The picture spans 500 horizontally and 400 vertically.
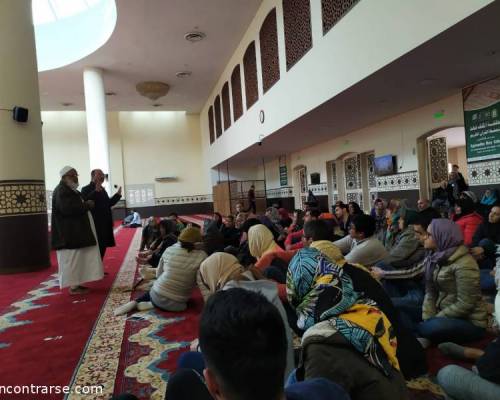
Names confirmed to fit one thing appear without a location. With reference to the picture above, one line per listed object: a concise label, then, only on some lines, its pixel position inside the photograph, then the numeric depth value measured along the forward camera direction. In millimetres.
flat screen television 7398
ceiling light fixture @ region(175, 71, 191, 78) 11627
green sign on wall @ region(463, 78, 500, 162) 5141
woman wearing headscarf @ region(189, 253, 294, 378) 1972
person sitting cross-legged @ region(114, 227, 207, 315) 3027
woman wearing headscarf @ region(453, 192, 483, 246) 4234
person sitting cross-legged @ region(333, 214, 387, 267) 3000
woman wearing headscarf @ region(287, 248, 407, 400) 1146
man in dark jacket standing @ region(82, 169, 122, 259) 4238
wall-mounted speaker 4805
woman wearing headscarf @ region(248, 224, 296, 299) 2959
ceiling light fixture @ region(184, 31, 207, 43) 9128
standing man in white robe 3596
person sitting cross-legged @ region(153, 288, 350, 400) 678
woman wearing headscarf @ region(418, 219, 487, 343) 2195
